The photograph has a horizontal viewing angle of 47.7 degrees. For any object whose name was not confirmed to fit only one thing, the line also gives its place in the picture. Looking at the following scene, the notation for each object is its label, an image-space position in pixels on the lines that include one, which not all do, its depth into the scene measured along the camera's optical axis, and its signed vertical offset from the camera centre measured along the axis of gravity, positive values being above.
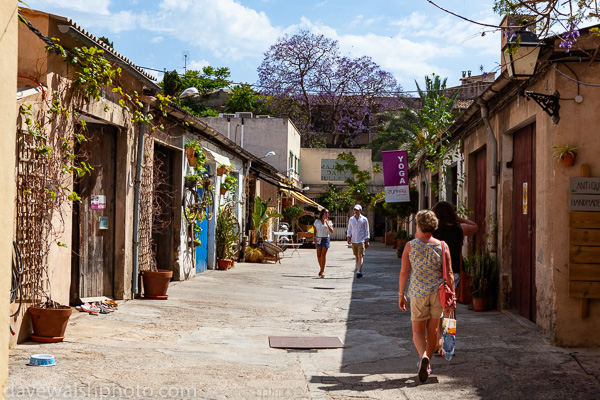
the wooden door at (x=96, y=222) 9.74 -0.05
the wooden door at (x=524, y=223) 9.29 -0.02
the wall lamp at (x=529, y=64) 7.68 +1.86
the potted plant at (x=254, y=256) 21.44 -1.14
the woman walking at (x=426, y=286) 6.23 -0.61
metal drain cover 7.78 -1.44
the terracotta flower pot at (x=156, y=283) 11.07 -1.04
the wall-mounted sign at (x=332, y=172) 43.00 +3.06
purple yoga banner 19.22 +1.31
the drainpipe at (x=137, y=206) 10.97 +0.21
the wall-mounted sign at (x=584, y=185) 7.59 +0.41
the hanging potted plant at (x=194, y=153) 14.24 +1.41
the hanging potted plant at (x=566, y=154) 7.68 +0.77
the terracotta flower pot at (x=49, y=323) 7.17 -1.10
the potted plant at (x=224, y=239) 17.83 -0.52
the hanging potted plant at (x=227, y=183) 18.28 +0.99
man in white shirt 16.06 -0.35
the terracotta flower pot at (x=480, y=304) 10.61 -1.30
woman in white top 16.48 -0.39
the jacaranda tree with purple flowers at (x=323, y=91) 41.03 +8.01
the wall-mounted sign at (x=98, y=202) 10.12 +0.26
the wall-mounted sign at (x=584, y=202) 7.59 +0.22
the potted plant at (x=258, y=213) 22.39 +0.23
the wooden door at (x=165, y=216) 13.38 +0.07
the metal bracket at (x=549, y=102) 7.75 +1.38
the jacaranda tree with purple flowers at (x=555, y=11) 6.09 +1.93
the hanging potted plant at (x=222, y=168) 17.10 +1.33
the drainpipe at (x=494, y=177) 10.96 +0.71
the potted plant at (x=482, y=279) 10.63 -0.93
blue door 15.98 -0.69
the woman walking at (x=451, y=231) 7.69 -0.11
